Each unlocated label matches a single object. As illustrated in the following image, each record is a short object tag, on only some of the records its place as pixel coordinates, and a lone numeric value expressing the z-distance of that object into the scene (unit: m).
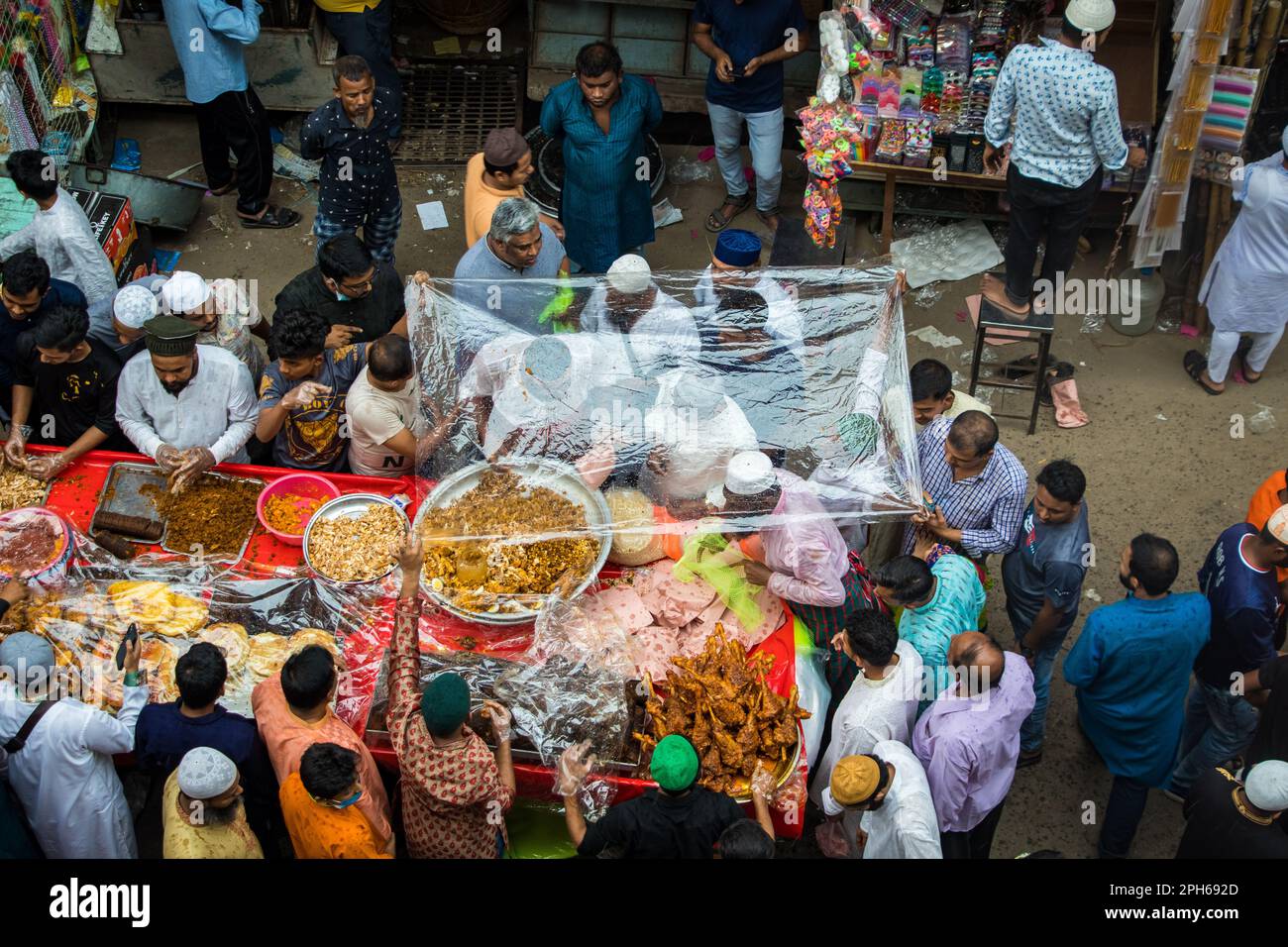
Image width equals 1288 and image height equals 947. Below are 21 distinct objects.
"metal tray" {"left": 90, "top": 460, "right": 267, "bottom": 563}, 4.81
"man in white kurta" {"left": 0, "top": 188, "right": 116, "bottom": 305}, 5.54
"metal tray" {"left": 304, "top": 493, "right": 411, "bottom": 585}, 4.77
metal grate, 7.98
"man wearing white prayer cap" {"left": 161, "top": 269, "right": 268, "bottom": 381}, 5.09
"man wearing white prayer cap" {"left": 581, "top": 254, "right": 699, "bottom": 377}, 4.75
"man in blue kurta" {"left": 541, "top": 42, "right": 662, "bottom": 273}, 6.06
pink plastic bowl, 4.89
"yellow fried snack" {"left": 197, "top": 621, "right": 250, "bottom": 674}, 4.42
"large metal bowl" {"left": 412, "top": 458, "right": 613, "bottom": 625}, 4.39
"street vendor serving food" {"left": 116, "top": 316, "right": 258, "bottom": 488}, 4.87
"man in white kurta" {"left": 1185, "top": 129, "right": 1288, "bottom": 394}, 5.97
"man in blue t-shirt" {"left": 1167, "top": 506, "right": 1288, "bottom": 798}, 4.50
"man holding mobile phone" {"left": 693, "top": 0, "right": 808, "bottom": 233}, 6.82
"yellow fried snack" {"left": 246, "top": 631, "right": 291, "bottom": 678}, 4.41
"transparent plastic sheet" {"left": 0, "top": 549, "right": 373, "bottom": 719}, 4.37
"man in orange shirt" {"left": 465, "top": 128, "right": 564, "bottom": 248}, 5.63
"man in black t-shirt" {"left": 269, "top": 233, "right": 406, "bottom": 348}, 5.19
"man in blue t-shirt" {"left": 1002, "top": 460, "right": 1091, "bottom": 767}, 4.53
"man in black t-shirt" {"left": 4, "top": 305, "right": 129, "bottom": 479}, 4.90
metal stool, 6.25
